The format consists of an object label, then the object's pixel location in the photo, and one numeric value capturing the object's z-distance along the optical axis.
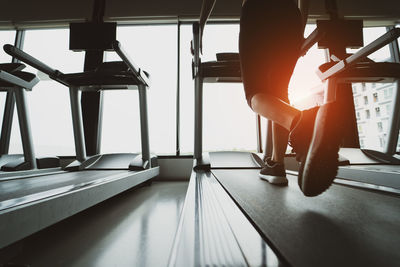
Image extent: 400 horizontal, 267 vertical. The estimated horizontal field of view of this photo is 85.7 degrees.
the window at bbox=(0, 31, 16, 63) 3.85
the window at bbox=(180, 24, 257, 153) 3.29
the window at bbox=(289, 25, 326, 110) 2.62
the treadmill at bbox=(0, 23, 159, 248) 0.67
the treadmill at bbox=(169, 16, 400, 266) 0.40
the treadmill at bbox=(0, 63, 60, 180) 2.06
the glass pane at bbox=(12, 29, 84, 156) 3.38
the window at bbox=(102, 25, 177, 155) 3.33
